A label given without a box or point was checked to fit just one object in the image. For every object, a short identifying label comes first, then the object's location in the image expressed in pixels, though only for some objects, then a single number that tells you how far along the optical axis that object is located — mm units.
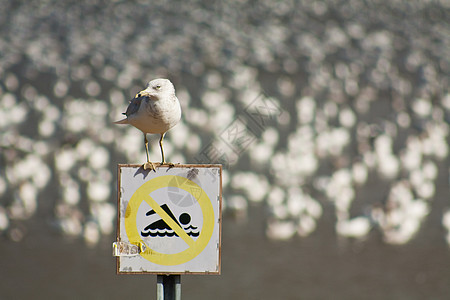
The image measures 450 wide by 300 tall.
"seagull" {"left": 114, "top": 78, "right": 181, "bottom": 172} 14649
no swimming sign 14543
